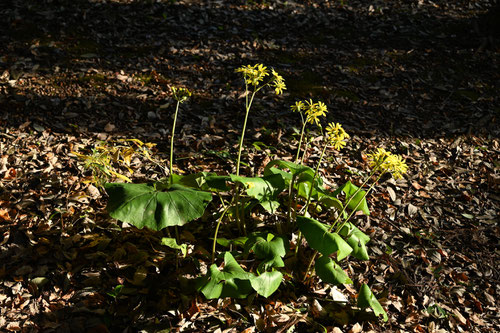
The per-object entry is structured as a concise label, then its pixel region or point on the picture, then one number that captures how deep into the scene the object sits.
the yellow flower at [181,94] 2.39
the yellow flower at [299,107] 2.55
